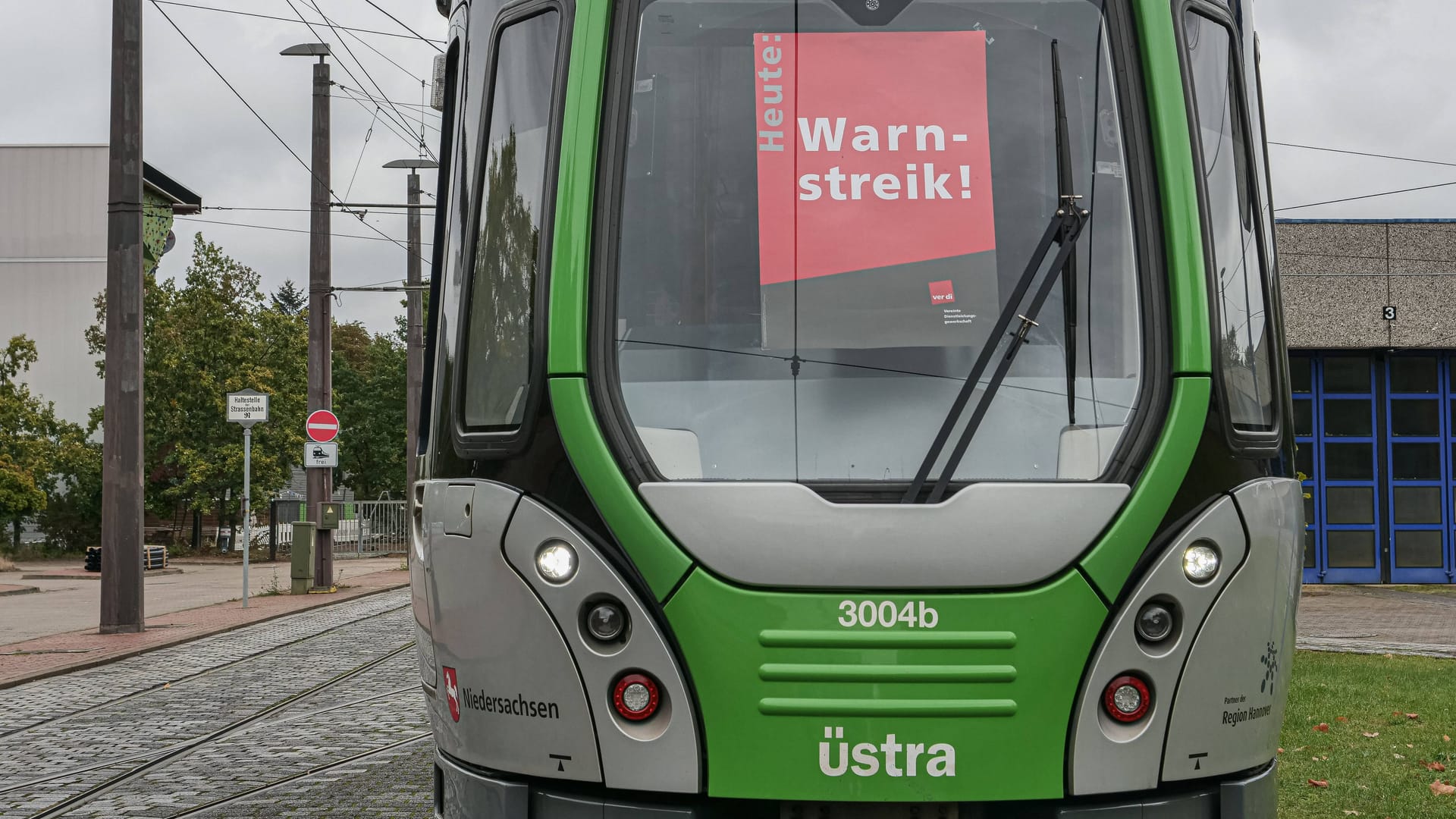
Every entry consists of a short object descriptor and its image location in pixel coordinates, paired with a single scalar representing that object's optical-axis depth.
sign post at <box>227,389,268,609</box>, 18.75
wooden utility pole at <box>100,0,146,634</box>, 15.45
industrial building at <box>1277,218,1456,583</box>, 21.48
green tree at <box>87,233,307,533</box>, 38.81
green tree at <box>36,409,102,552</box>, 37.94
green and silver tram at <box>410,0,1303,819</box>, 3.23
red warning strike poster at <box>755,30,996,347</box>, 3.55
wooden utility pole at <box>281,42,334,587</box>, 24.14
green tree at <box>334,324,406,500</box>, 60.66
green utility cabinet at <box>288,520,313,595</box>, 22.39
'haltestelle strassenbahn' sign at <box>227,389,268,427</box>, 18.78
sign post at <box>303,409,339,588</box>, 23.09
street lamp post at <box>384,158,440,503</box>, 28.62
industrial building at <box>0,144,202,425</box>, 48.44
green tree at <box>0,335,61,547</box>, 31.12
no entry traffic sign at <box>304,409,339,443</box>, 23.14
